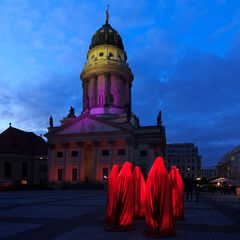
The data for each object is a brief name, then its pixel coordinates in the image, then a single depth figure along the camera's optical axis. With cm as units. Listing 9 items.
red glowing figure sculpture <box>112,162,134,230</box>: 1008
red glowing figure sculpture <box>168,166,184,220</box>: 1226
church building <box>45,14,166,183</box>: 5567
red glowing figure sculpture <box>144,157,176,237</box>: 903
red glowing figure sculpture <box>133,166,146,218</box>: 1231
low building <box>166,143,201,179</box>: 12026
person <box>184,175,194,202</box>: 2315
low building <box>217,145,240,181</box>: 8002
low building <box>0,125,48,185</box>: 6158
